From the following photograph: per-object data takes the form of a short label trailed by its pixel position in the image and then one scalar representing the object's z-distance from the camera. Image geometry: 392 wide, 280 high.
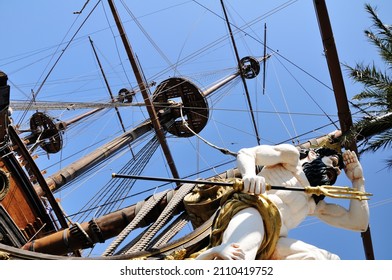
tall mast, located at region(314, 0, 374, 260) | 6.24
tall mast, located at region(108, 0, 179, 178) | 13.70
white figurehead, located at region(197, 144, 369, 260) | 3.98
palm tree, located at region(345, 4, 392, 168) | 6.60
